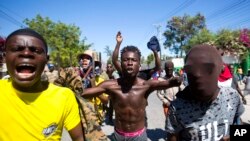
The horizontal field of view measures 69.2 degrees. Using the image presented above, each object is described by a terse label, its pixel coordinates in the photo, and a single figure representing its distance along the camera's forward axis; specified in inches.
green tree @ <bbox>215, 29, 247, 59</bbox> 579.2
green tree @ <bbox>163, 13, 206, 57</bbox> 1278.1
